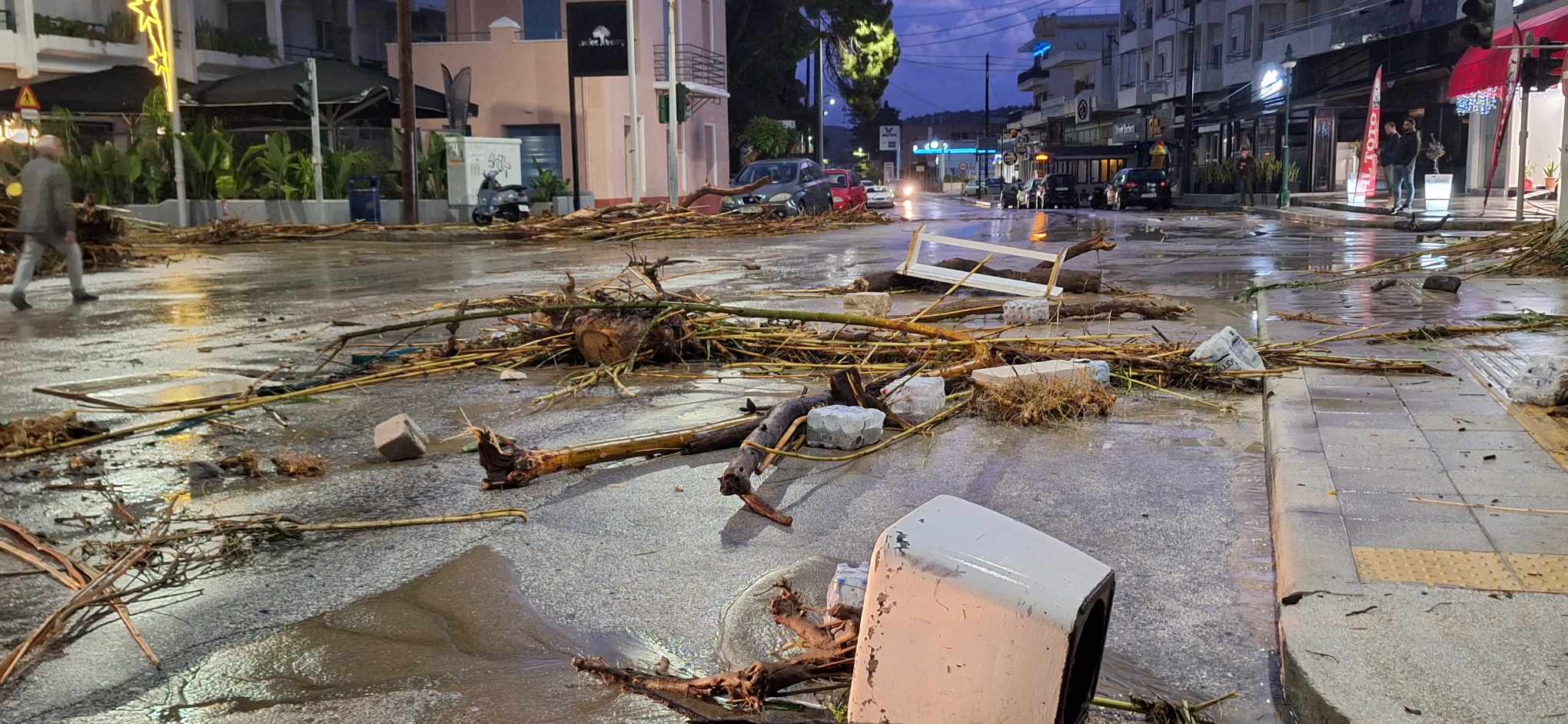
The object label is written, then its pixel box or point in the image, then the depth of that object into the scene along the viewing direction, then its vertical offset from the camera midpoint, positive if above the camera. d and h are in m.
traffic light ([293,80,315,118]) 27.19 +1.92
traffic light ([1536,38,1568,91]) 19.94 +1.60
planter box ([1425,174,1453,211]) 26.66 -0.40
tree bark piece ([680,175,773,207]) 19.64 -0.13
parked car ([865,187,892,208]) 54.32 -0.69
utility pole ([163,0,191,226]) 27.03 +1.00
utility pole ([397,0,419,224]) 26.98 +2.17
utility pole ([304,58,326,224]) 26.75 +1.15
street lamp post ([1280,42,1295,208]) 38.04 -0.22
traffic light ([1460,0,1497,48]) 17.72 +2.05
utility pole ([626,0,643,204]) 33.09 +2.41
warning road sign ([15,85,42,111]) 25.20 +1.83
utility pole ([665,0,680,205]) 33.66 +2.25
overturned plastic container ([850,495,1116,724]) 2.62 -0.92
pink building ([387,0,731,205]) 36.56 +2.98
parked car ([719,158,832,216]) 30.92 -0.22
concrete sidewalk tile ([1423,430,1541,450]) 5.31 -1.13
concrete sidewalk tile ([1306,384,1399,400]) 6.50 -1.12
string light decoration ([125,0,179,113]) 27.12 +3.31
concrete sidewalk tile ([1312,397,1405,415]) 6.12 -1.13
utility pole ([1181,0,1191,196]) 50.91 +1.78
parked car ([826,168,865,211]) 36.00 -0.29
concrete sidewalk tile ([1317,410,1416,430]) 5.77 -1.13
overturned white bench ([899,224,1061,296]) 10.64 -0.90
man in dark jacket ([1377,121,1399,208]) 26.98 +0.45
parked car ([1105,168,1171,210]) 43.66 -0.41
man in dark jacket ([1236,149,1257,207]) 43.78 +0.06
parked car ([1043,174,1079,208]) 48.25 -0.46
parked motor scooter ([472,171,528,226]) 28.97 -0.43
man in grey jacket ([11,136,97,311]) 13.70 -0.20
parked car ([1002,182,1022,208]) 50.72 -0.68
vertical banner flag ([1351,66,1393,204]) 28.86 +0.49
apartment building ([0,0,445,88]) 35.09 +4.99
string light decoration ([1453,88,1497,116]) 30.06 +1.68
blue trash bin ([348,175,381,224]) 28.58 -0.31
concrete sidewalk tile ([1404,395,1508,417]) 5.98 -1.11
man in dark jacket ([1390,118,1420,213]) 25.98 +0.26
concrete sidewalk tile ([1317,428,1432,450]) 5.39 -1.13
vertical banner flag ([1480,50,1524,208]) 17.67 +1.41
